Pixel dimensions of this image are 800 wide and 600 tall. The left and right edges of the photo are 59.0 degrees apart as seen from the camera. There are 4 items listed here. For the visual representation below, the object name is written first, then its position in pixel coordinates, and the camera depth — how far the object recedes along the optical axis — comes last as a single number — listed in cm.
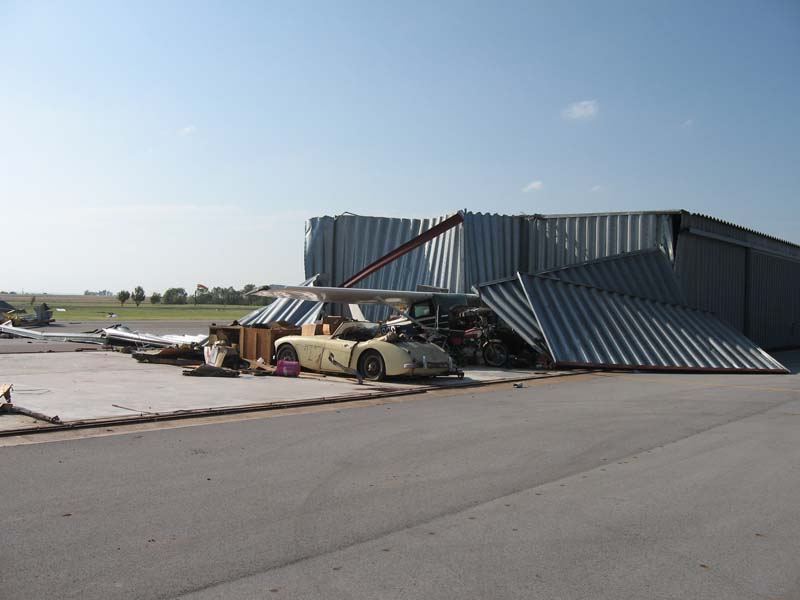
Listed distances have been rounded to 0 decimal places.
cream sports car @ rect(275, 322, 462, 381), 1565
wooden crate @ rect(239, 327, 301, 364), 1872
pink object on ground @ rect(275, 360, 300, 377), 1652
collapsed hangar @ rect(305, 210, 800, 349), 2694
